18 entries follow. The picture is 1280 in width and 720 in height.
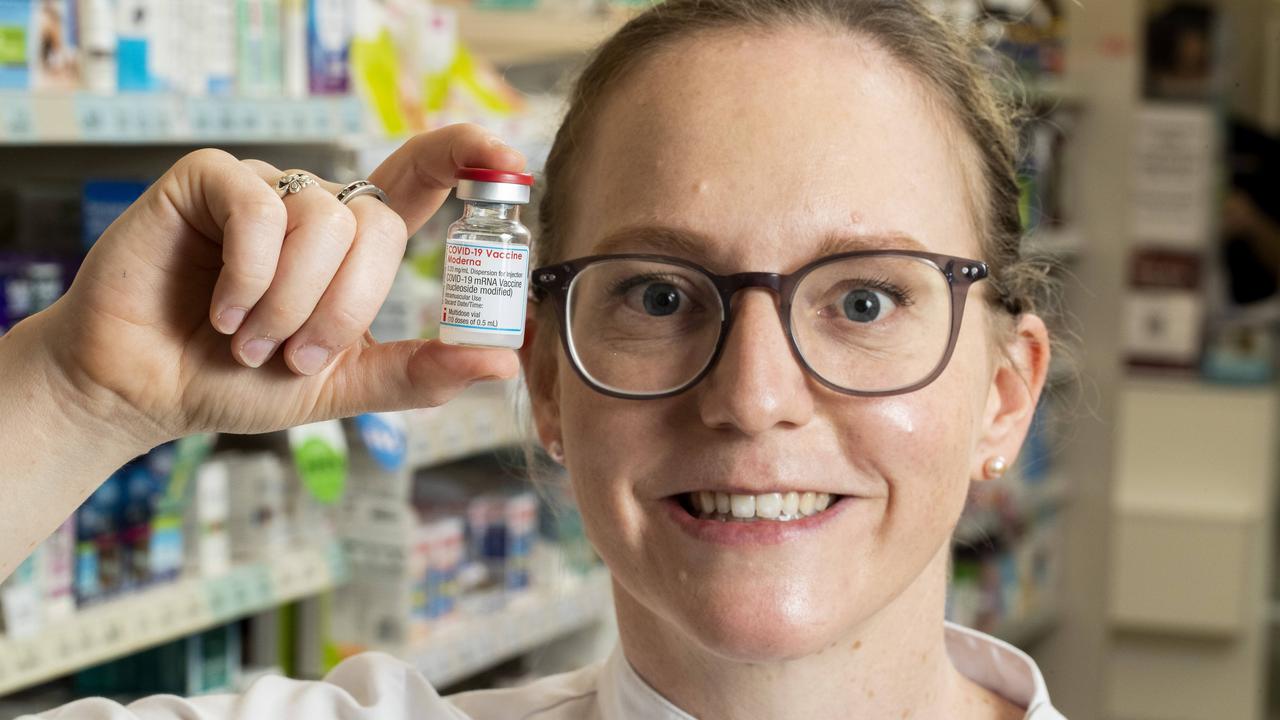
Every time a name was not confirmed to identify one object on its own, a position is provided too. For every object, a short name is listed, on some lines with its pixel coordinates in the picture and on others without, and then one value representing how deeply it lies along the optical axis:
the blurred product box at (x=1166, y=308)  5.13
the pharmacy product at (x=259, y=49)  2.29
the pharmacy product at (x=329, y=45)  2.43
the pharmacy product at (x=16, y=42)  1.91
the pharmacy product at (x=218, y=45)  2.21
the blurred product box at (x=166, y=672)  2.46
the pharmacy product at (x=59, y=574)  2.06
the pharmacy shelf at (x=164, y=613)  1.98
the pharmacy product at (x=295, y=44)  2.38
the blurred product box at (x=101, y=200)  2.19
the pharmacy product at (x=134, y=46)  2.08
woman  1.09
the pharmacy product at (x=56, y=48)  1.97
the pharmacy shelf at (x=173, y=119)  1.85
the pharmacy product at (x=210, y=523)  2.34
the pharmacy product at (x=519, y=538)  3.11
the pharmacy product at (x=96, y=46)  2.03
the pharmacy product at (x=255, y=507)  2.44
